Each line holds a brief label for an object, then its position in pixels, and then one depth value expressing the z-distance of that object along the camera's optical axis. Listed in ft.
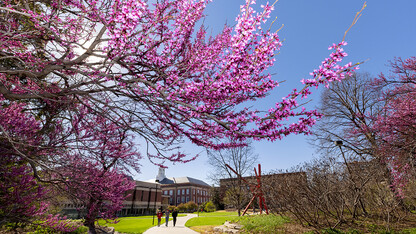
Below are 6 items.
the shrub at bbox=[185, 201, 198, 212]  172.24
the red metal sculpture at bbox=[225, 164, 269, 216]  46.21
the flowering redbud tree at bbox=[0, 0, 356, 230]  12.37
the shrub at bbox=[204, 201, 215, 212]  146.61
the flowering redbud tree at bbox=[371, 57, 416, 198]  27.68
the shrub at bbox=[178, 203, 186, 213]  171.53
